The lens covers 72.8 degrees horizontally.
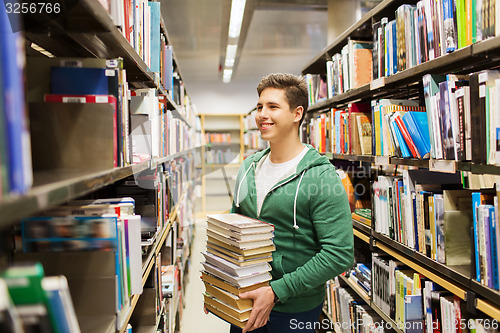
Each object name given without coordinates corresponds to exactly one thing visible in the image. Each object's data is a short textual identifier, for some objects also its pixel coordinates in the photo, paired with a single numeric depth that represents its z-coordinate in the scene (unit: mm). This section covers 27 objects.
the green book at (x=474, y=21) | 1234
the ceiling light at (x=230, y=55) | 5145
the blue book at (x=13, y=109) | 445
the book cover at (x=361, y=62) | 2285
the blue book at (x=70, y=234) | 746
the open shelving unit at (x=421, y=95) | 1183
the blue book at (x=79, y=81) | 850
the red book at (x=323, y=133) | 2929
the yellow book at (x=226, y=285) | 1313
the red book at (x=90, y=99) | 807
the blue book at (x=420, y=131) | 1529
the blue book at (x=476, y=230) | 1198
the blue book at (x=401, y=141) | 1668
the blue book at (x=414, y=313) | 1614
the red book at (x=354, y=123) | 2314
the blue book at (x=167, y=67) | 2291
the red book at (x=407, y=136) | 1598
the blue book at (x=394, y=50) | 1804
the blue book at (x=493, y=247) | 1130
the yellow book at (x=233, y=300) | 1304
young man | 1314
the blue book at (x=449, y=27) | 1347
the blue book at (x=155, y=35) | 1734
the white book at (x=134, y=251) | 857
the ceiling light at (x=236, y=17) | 3489
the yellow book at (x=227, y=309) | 1299
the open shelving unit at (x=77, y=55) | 488
